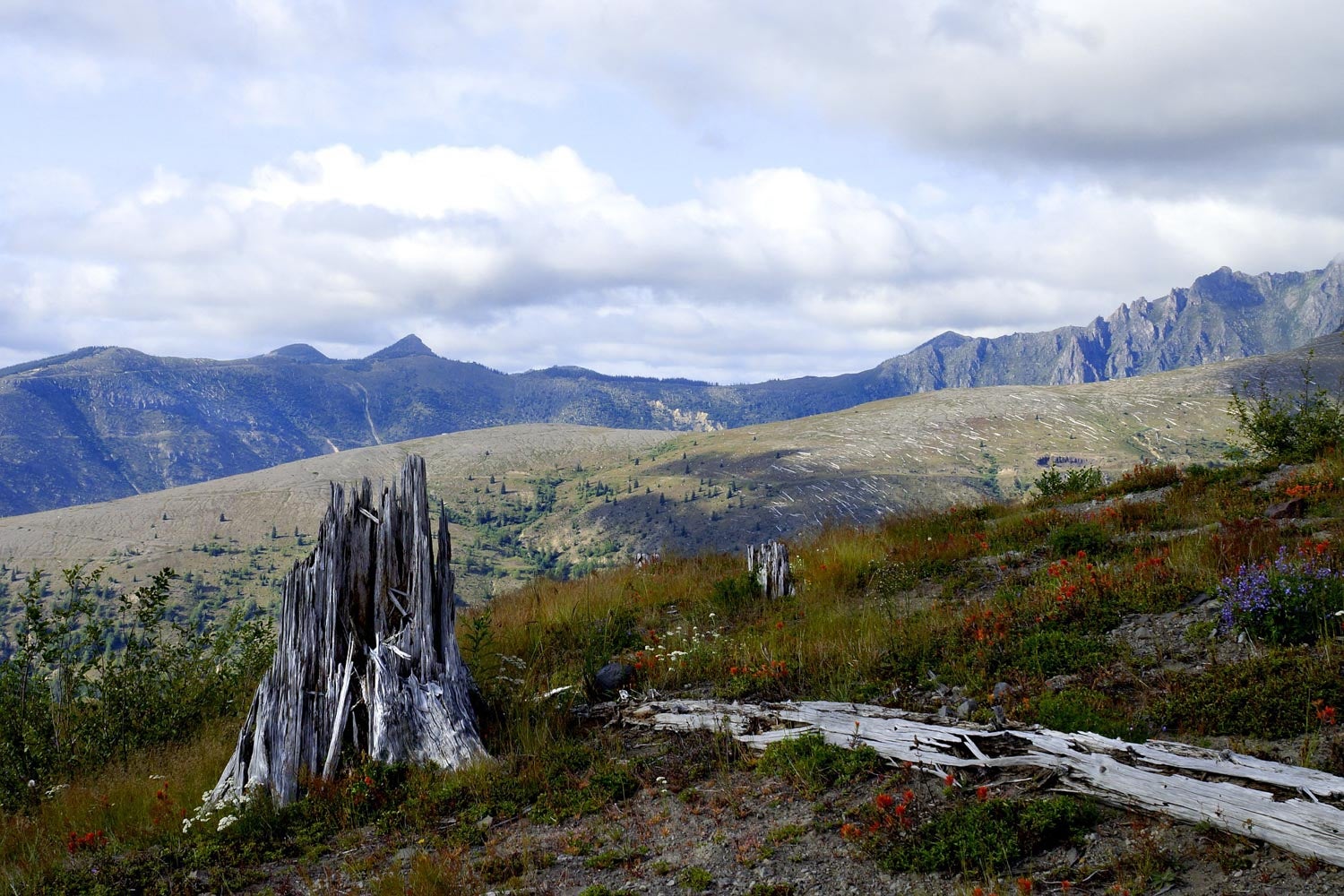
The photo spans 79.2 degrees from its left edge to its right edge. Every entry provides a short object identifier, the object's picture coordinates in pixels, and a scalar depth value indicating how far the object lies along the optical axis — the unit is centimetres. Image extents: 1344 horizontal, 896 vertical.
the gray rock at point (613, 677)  1008
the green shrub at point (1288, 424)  1672
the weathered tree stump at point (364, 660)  827
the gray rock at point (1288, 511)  1203
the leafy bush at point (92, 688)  949
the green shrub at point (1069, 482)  1903
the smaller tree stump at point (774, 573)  1341
